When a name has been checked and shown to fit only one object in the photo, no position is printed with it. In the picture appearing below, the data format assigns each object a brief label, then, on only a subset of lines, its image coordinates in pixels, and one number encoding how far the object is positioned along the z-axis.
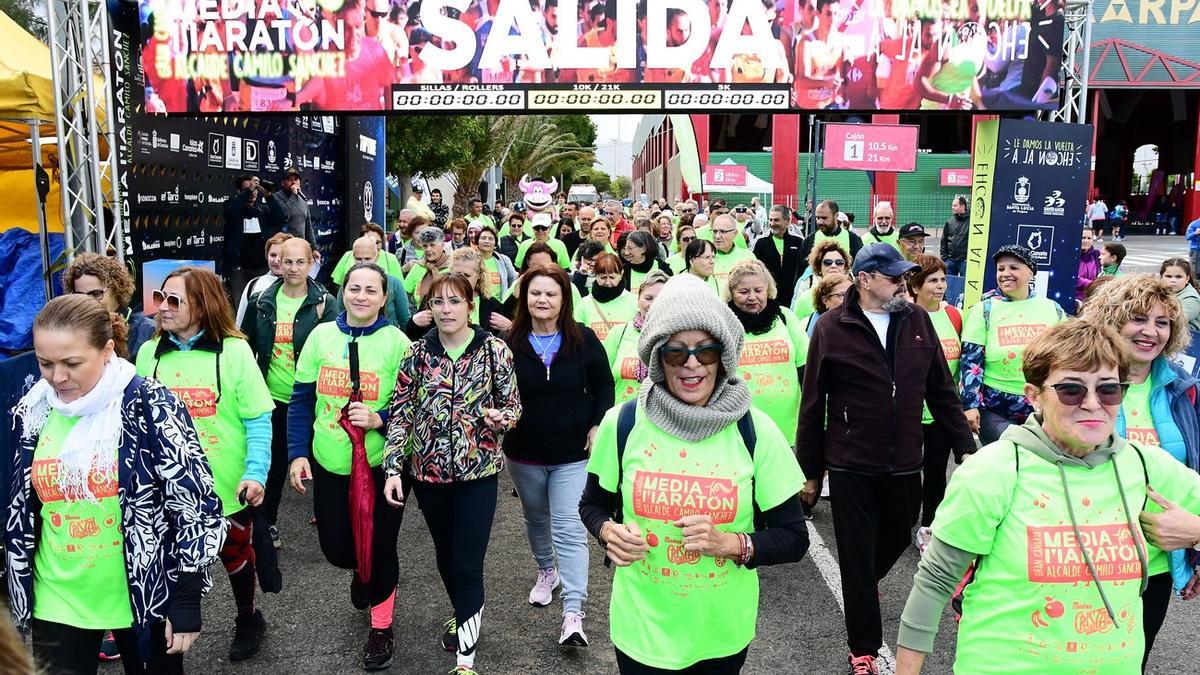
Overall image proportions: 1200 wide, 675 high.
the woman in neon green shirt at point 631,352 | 5.71
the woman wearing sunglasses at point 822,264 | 7.28
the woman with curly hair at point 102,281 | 5.07
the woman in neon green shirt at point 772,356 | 5.70
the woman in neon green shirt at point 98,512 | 3.14
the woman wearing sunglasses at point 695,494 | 2.83
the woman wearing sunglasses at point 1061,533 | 2.49
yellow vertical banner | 9.34
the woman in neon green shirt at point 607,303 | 6.40
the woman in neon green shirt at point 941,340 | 5.74
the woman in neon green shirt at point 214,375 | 4.19
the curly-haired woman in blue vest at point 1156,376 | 3.62
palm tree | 52.81
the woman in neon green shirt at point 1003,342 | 5.48
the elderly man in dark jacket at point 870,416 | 4.23
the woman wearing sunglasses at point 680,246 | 9.76
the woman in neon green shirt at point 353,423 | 4.48
